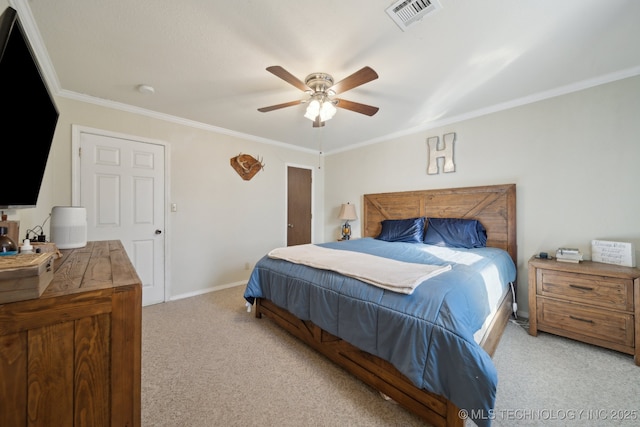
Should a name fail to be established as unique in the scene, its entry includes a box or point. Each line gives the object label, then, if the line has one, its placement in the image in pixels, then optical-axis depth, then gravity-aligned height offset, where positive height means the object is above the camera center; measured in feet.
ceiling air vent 4.85 +4.24
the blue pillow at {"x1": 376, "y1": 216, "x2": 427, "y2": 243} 10.79 -0.80
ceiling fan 6.37 +3.38
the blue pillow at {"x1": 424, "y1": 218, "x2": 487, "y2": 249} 9.41 -0.82
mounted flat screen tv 3.40 +1.61
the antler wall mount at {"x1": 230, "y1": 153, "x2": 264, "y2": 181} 12.50 +2.53
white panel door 8.93 +0.57
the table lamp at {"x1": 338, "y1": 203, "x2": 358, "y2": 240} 13.98 -0.17
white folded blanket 5.02 -1.35
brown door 15.07 +0.45
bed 3.97 -2.22
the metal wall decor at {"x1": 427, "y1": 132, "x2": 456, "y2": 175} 10.76 +2.82
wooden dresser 2.19 -1.43
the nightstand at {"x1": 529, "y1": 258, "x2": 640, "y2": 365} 6.29 -2.51
